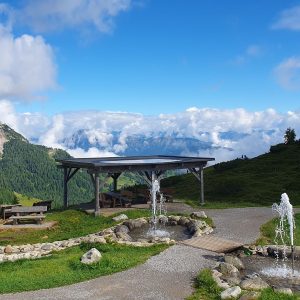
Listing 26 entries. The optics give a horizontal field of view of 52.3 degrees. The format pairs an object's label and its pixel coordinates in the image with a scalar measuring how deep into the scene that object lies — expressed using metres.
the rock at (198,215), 21.14
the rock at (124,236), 16.99
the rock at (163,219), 21.18
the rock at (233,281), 11.04
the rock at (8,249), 16.04
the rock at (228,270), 12.14
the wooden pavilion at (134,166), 23.34
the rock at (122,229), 18.61
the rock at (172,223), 21.00
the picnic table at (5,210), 22.06
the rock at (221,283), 10.70
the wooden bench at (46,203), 27.38
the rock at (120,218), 20.57
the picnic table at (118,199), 26.31
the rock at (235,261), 13.10
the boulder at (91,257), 12.67
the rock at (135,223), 19.91
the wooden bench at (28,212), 20.75
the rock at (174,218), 21.12
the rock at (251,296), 9.76
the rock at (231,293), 9.99
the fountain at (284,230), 13.70
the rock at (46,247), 16.17
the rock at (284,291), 10.22
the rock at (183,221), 20.50
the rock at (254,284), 10.69
